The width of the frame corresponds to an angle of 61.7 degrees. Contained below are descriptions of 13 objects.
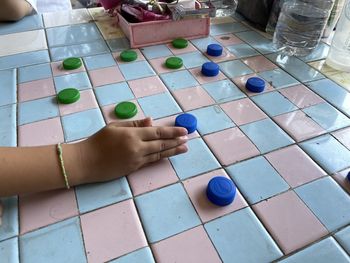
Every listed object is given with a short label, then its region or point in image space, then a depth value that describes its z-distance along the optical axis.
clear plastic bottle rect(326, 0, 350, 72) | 0.73
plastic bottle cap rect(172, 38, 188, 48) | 0.80
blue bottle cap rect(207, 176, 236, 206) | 0.41
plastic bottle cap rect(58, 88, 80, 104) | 0.58
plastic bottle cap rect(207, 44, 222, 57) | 0.76
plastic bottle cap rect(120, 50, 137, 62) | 0.73
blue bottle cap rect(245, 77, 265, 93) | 0.63
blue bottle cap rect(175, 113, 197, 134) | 0.52
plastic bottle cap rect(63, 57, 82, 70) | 0.69
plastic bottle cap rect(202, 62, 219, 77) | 0.68
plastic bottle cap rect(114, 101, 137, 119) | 0.55
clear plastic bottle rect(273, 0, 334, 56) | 0.80
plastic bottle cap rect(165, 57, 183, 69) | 0.71
